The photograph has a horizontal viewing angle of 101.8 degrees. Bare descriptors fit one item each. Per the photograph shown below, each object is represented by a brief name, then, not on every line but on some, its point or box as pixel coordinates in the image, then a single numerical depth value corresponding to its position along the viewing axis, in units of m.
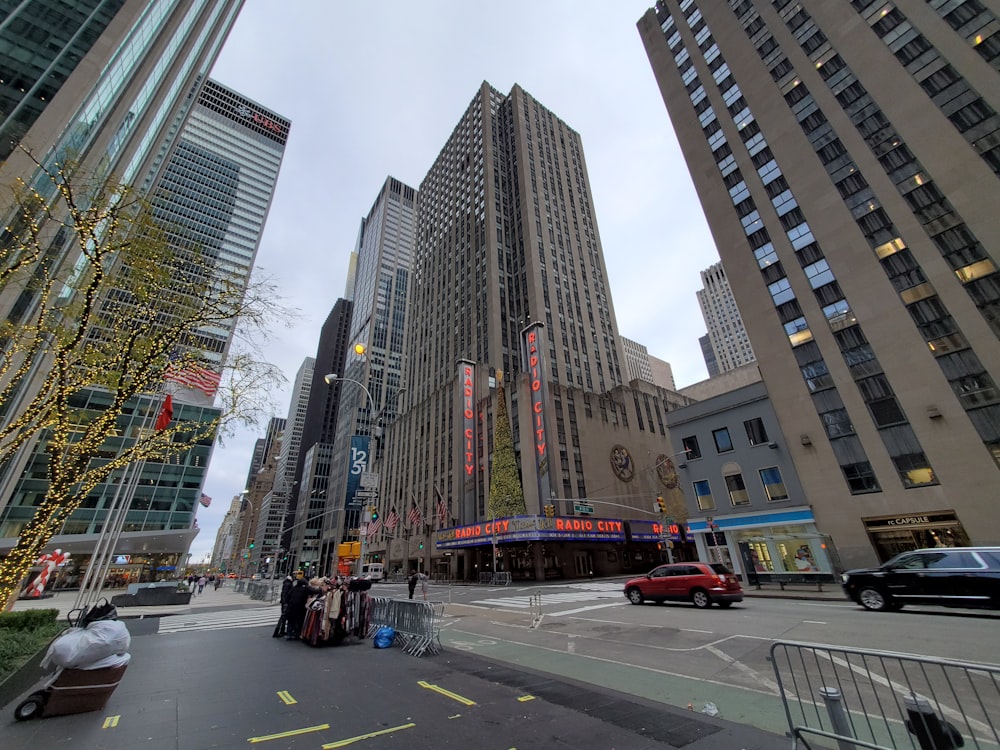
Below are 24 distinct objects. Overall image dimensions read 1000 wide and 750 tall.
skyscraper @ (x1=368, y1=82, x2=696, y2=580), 47.28
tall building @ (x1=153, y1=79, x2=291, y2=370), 86.81
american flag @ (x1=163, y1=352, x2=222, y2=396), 14.05
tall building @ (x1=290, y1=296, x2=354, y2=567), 116.19
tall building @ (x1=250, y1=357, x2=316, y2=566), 143.50
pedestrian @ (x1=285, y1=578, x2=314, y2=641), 12.41
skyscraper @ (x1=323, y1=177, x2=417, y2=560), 104.62
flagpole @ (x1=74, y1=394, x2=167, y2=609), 18.77
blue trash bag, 10.96
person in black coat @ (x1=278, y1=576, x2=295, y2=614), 13.17
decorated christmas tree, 44.09
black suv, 11.76
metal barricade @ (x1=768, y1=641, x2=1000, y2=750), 3.31
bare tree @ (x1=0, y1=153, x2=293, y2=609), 8.16
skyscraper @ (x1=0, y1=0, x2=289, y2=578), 18.72
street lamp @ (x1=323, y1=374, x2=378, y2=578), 16.48
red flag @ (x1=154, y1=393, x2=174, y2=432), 16.50
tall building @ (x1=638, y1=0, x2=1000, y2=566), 23.61
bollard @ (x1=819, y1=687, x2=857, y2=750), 3.59
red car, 15.92
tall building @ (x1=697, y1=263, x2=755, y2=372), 134.88
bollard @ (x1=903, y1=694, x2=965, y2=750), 3.20
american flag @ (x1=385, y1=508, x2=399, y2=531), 45.09
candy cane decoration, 29.98
